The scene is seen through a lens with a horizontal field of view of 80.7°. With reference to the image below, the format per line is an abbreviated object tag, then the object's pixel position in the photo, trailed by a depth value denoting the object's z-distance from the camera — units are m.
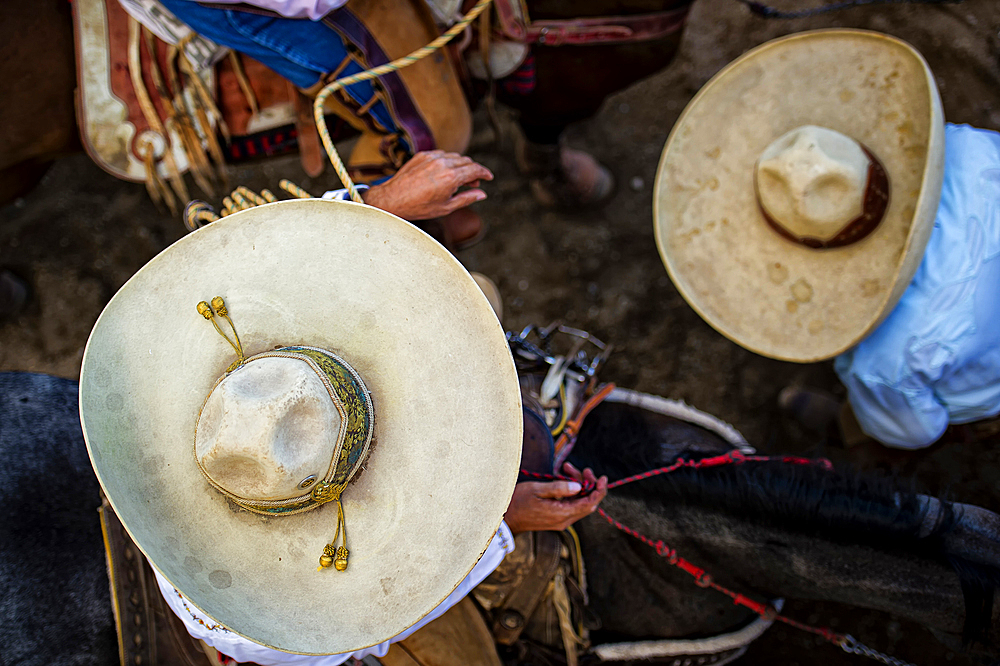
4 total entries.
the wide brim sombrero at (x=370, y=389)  0.93
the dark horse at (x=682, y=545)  1.14
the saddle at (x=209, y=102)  1.52
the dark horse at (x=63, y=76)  1.54
